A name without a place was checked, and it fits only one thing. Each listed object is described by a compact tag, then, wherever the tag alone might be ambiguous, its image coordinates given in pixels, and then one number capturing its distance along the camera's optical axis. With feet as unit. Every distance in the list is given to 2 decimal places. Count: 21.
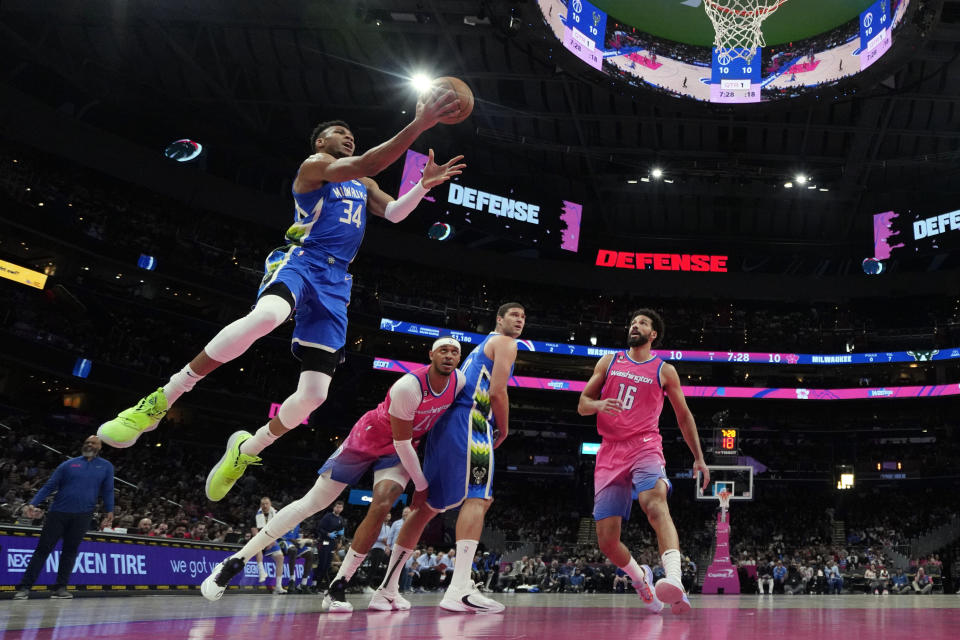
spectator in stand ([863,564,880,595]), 81.52
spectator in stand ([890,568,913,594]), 81.76
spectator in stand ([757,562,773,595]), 78.38
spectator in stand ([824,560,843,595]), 81.30
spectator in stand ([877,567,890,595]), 81.12
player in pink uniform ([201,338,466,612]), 17.43
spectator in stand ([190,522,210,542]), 54.34
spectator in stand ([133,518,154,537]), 42.68
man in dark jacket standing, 24.85
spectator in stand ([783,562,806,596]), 79.77
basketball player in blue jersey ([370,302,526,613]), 18.49
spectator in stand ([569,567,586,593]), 78.18
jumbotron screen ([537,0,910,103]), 62.59
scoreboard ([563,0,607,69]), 61.52
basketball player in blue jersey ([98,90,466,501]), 14.66
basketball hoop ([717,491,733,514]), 69.56
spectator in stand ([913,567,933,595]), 81.71
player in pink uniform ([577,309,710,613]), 19.71
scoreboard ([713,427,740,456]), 74.90
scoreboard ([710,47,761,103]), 65.05
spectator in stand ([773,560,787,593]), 80.02
